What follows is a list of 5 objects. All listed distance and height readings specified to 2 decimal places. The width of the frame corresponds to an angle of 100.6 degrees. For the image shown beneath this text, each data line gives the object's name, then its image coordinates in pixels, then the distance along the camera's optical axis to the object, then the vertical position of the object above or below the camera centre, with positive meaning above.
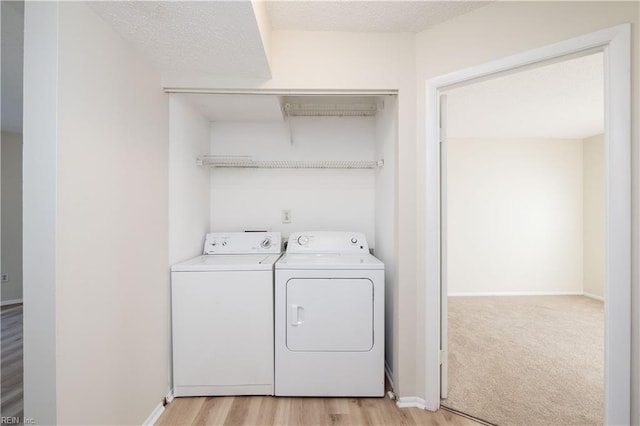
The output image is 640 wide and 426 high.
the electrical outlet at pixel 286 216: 2.56 -0.03
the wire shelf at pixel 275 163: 2.25 +0.43
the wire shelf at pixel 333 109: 2.42 +0.95
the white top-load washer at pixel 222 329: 1.74 -0.76
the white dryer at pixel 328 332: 1.74 -0.78
